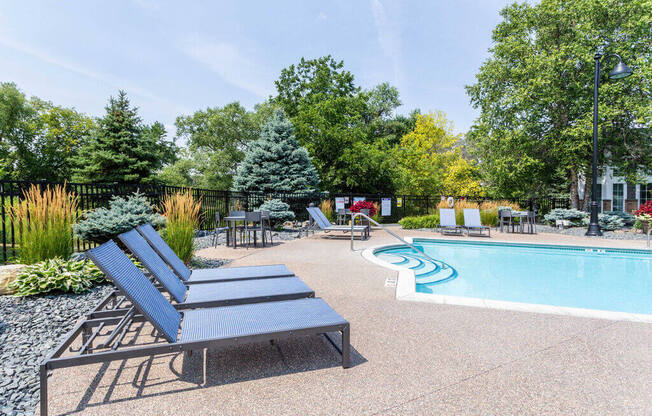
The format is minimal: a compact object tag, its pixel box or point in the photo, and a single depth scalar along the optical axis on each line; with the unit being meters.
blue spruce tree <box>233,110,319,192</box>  16.17
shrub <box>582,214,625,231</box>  13.50
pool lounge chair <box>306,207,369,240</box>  9.73
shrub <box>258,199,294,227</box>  12.49
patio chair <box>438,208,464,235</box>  11.83
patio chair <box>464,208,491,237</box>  11.47
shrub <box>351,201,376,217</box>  12.23
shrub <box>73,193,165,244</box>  4.77
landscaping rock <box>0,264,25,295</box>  3.63
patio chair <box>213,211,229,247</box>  8.34
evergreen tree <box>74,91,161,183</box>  19.17
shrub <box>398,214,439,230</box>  13.60
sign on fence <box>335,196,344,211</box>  14.48
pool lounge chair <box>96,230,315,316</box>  2.68
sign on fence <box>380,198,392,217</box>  16.59
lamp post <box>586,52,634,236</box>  11.41
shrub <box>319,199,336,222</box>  13.99
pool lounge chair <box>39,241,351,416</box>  1.80
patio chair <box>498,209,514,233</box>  12.04
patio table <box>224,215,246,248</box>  8.10
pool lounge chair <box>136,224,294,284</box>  3.41
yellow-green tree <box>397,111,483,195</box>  22.09
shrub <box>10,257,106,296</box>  3.56
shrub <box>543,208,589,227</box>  14.70
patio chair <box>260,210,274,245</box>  8.45
